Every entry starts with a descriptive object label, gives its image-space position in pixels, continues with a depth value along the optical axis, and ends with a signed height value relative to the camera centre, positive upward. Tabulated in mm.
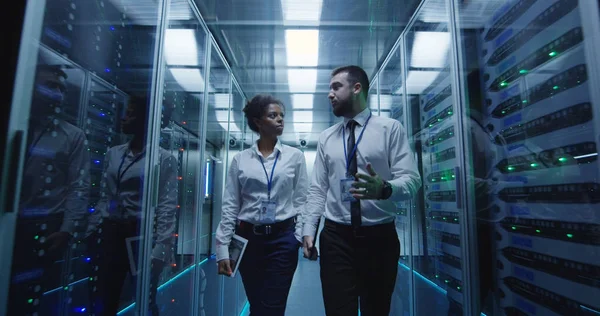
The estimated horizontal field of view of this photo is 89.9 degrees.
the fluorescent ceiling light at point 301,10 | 2623 +1658
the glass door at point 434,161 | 2064 +266
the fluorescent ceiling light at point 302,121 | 6336 +1671
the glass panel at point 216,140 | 2787 +598
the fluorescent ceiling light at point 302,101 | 5219 +1678
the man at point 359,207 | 1465 -66
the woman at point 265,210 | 1740 -104
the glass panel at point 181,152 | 1860 +298
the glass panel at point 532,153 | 1114 +190
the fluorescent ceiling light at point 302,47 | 3158 +1671
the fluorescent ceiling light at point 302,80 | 4186 +1679
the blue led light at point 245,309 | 3590 -1430
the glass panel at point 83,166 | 967 +97
